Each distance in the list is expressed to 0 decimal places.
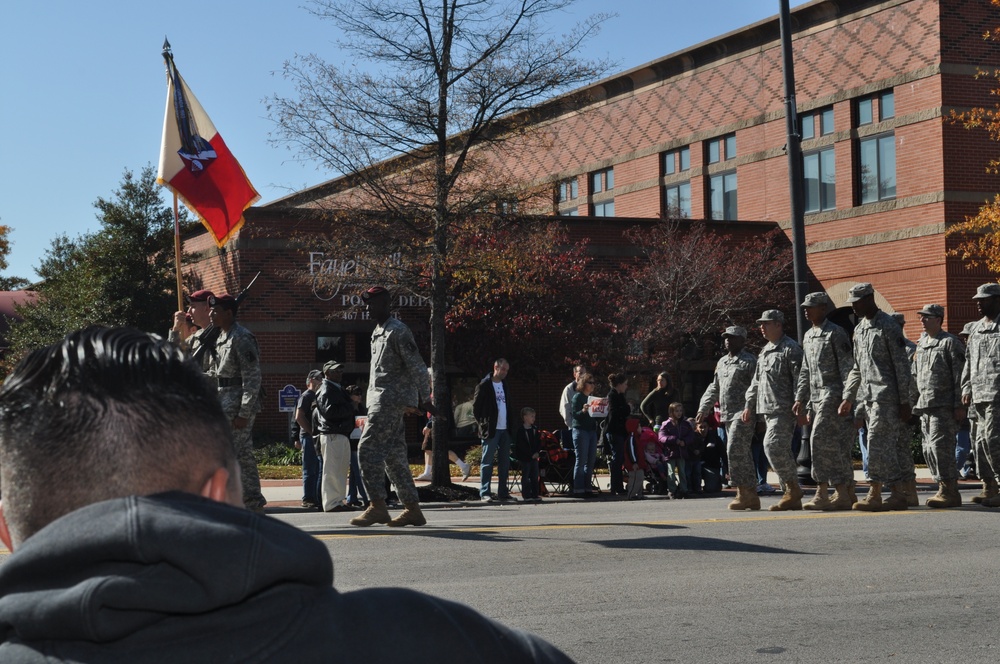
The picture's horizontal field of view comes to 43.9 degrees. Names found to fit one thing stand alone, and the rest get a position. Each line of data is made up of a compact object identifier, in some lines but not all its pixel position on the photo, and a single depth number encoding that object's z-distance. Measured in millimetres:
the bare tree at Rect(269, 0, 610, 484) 17969
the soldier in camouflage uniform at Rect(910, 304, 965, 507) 12328
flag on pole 14672
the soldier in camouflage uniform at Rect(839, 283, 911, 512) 11953
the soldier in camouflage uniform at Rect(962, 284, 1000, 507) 12266
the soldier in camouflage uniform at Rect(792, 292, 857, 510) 12188
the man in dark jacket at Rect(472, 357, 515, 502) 16219
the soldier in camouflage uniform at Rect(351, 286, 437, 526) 10664
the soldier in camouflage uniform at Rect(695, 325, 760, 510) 12719
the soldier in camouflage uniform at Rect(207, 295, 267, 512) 9711
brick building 27172
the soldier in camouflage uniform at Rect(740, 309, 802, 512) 12469
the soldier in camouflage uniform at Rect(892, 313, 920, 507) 12227
